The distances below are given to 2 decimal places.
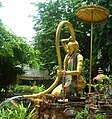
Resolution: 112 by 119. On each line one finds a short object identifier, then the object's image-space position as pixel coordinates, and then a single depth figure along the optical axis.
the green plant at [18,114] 5.23
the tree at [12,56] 9.28
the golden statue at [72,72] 5.07
